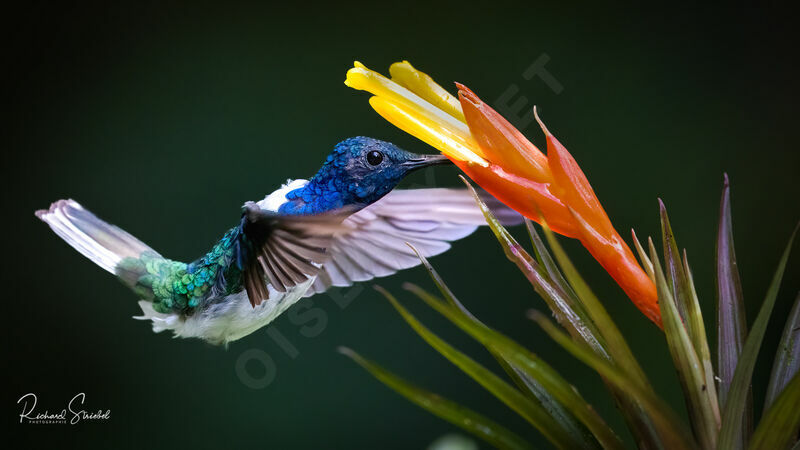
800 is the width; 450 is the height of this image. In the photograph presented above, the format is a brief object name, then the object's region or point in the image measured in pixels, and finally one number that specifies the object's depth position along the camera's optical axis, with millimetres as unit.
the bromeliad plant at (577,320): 1984
